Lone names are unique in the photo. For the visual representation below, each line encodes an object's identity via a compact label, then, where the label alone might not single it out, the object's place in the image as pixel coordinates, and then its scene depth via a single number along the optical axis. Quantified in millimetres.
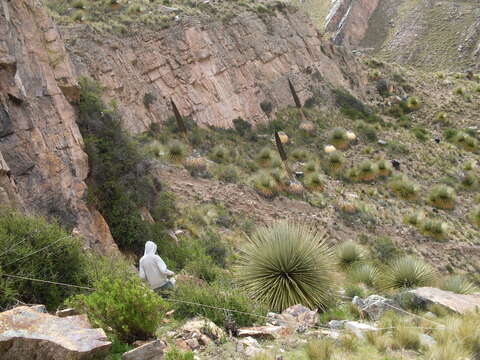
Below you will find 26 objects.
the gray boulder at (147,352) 5102
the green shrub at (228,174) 20391
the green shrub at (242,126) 26345
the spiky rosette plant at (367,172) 24856
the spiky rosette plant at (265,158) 23500
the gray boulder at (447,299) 9257
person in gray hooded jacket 8273
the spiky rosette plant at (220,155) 22422
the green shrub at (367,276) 12617
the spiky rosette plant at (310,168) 23862
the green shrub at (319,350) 6066
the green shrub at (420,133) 31953
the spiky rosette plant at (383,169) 25531
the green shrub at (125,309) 5746
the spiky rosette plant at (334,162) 25120
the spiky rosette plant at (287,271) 9609
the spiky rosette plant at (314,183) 22311
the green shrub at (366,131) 30312
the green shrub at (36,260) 6438
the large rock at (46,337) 4617
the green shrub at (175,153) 20375
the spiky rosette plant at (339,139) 28000
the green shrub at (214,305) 7570
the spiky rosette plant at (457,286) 11909
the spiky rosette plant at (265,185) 20391
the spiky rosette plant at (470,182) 26283
